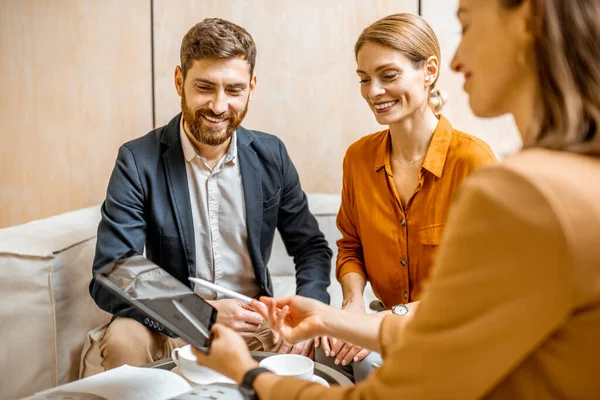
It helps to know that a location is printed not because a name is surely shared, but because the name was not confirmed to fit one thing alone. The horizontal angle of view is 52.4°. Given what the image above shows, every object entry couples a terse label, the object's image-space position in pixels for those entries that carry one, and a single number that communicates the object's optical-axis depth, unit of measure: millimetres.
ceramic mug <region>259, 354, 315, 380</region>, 1162
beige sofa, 1690
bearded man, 1817
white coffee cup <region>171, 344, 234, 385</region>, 1200
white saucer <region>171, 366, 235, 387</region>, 1209
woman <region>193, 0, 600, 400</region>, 592
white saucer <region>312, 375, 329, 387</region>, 1201
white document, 1109
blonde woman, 1694
